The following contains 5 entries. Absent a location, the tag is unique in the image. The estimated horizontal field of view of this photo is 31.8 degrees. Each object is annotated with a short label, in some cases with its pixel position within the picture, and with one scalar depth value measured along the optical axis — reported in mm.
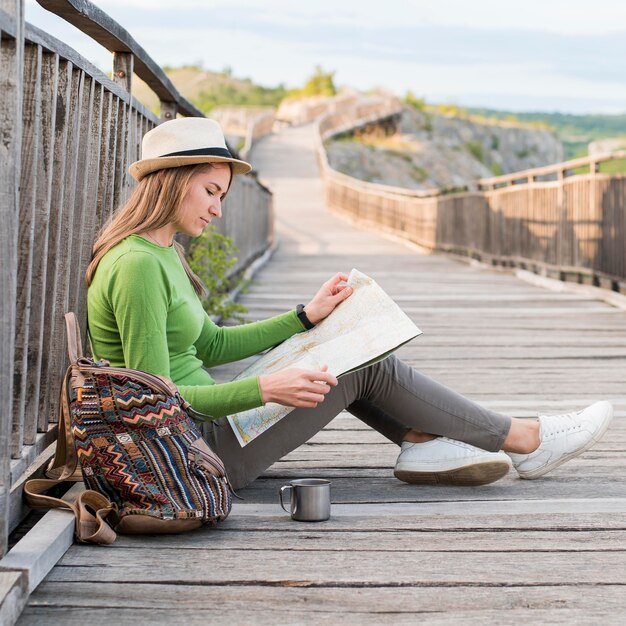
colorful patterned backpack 2896
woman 3078
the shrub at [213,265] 7074
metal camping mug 3203
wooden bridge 2510
